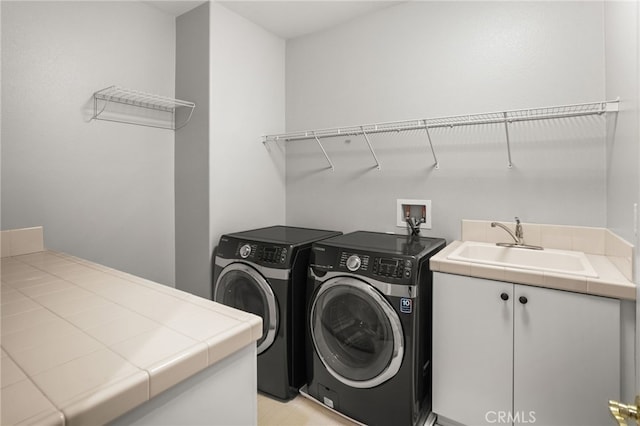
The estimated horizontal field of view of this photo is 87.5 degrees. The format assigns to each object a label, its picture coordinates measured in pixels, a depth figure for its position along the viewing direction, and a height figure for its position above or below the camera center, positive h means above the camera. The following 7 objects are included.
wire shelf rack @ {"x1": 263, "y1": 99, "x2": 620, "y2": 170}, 1.71 +0.56
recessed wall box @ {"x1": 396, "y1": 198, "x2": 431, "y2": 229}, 2.32 +0.00
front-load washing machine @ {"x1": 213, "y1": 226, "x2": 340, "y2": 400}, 2.03 -0.53
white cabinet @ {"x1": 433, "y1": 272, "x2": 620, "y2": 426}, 1.37 -0.65
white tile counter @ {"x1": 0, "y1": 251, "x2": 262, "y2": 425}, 0.60 -0.31
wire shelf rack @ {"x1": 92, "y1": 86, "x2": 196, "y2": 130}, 2.14 +0.76
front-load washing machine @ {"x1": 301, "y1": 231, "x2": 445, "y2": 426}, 1.68 -0.64
